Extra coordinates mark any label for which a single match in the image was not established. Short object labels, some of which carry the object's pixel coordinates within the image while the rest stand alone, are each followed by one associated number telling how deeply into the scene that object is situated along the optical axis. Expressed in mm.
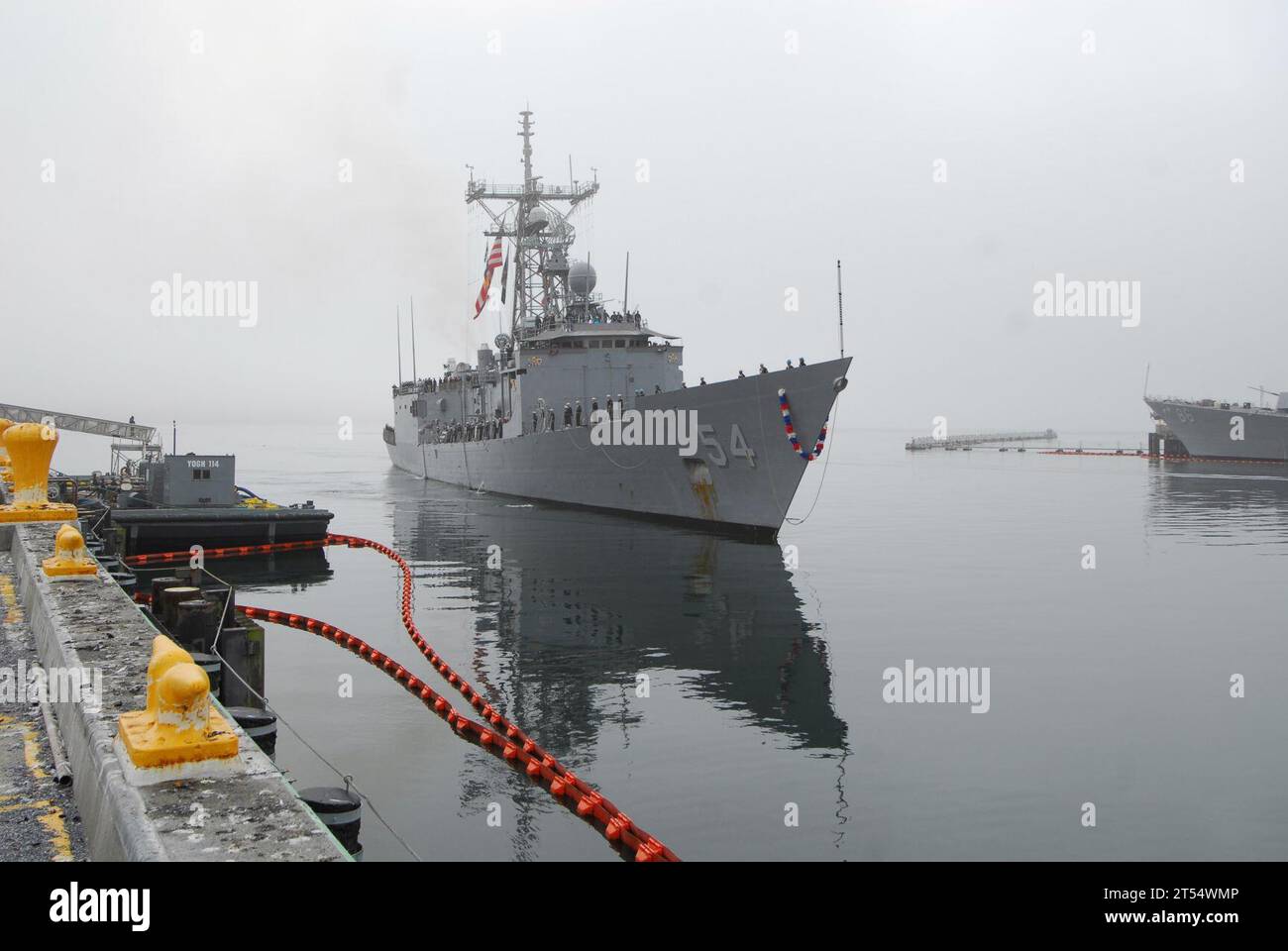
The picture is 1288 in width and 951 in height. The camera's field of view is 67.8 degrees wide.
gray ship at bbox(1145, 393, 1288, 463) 67188
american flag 40750
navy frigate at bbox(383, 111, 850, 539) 24828
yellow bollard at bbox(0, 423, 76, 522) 11227
